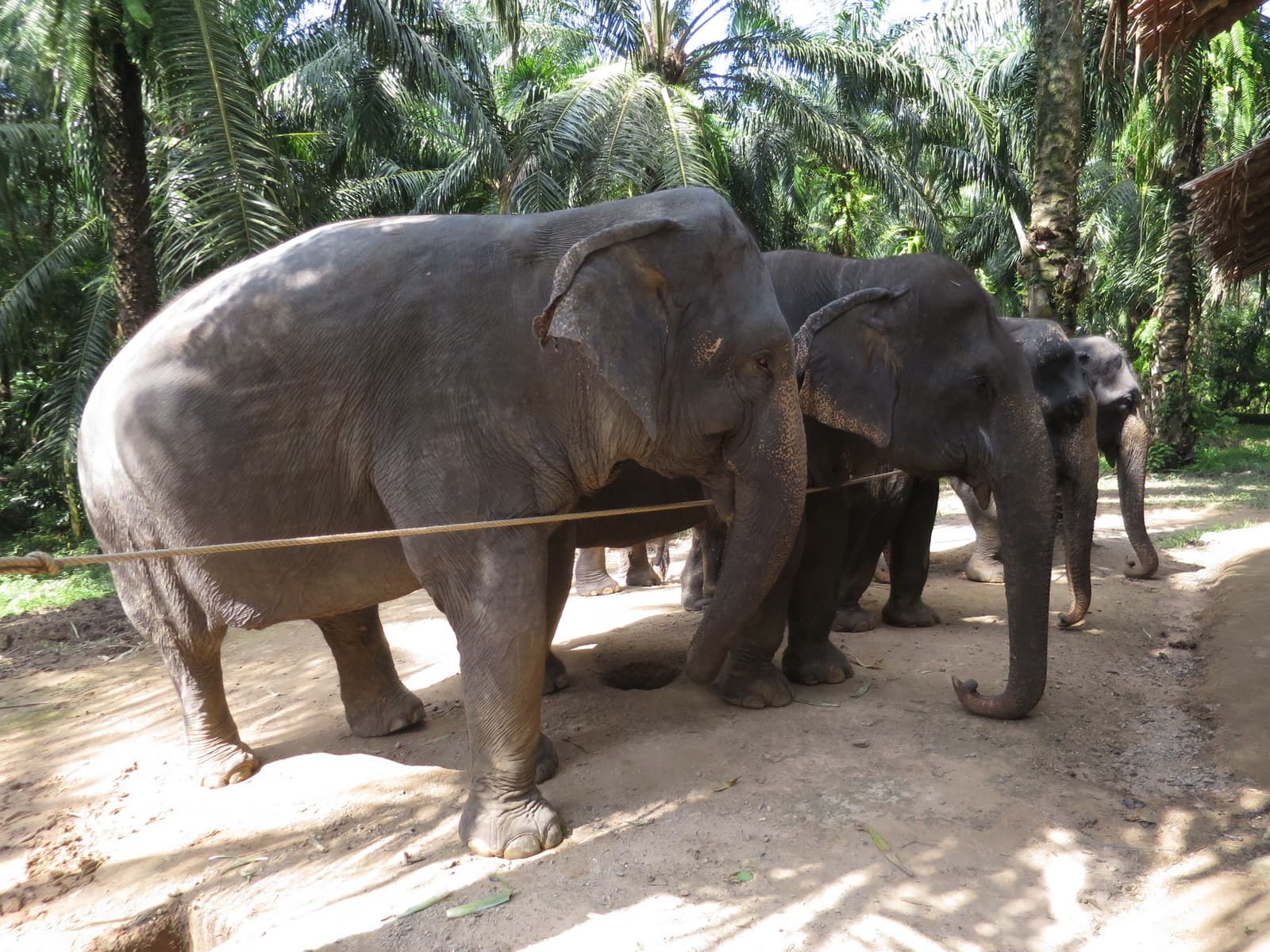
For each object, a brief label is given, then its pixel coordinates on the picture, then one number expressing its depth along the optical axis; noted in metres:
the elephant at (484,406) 3.54
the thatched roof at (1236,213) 5.07
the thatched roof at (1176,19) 4.21
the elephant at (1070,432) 5.64
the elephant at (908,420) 4.38
